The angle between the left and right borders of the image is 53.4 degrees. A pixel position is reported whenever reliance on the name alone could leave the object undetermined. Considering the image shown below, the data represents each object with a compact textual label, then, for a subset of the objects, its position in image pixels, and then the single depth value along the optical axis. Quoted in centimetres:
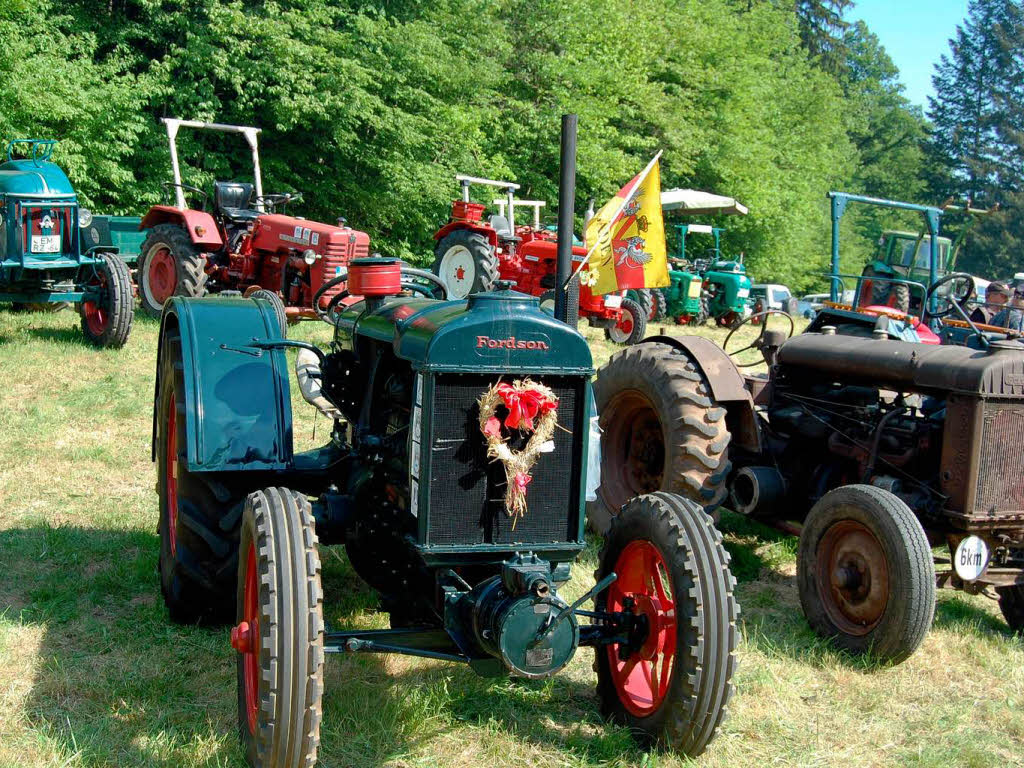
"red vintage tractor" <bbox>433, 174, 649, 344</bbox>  1296
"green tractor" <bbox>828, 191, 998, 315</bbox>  1038
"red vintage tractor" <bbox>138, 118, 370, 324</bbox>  1052
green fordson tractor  281
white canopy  1753
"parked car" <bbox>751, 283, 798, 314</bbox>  2194
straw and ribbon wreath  299
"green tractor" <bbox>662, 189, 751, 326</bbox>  1705
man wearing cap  1072
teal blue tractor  920
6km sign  429
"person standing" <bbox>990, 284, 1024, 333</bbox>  991
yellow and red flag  517
